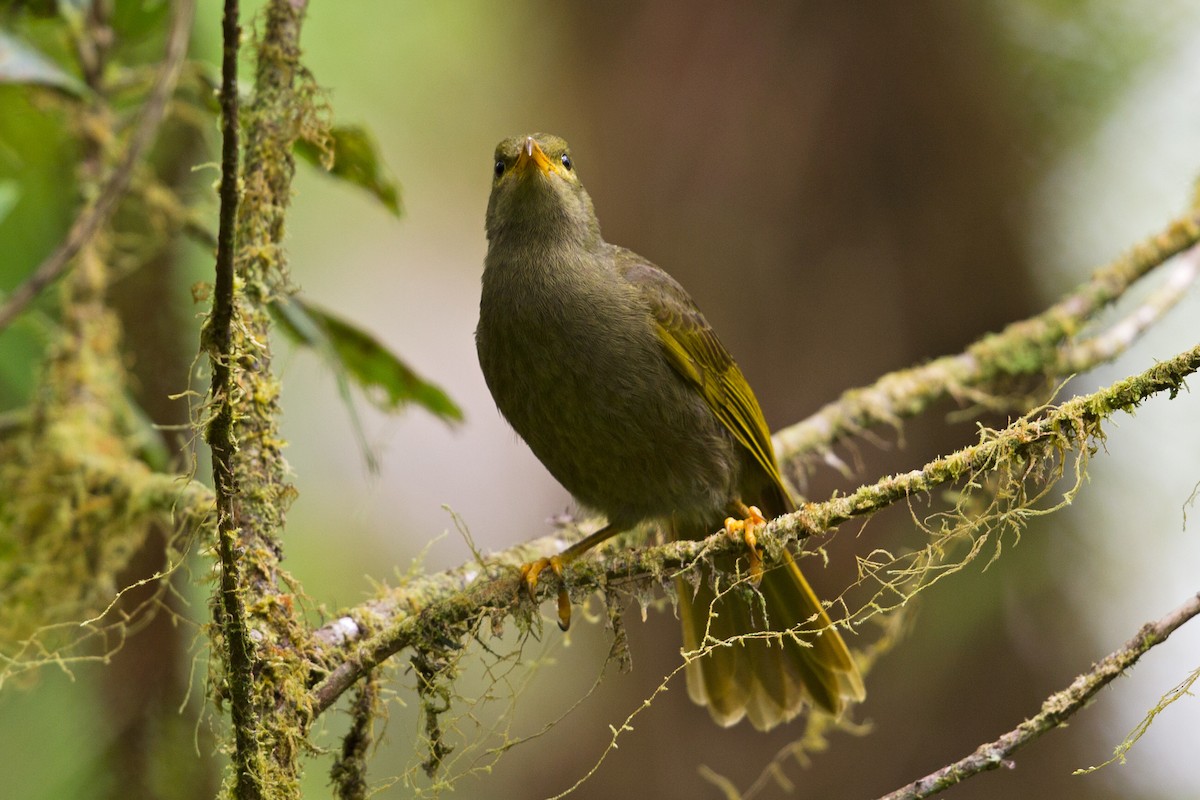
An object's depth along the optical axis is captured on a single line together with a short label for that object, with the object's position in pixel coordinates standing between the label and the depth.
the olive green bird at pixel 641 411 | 6.79
